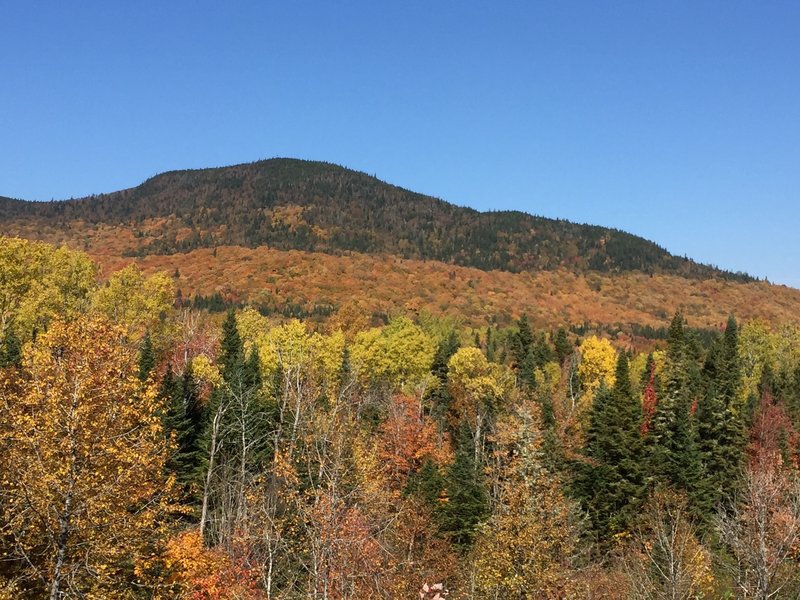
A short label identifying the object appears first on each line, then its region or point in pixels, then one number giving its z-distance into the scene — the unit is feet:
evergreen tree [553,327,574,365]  375.66
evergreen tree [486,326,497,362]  348.06
